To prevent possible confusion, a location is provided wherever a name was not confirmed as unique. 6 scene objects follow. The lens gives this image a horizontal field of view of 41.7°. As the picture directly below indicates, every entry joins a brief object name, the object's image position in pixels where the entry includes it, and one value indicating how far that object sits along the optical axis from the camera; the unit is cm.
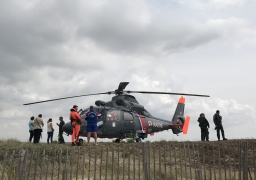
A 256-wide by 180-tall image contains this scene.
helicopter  1812
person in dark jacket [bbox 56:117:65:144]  1900
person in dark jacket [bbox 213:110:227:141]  1927
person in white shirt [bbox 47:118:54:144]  1959
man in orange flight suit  1515
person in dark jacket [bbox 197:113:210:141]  1894
